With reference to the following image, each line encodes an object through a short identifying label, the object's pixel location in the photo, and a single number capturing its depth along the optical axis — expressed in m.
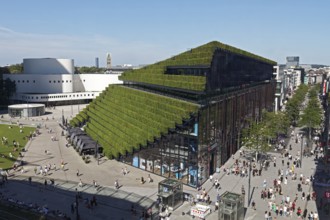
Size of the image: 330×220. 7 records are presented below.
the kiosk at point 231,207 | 31.20
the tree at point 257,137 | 52.32
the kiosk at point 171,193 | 35.62
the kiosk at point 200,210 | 33.10
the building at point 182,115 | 43.44
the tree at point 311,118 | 70.50
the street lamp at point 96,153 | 53.62
